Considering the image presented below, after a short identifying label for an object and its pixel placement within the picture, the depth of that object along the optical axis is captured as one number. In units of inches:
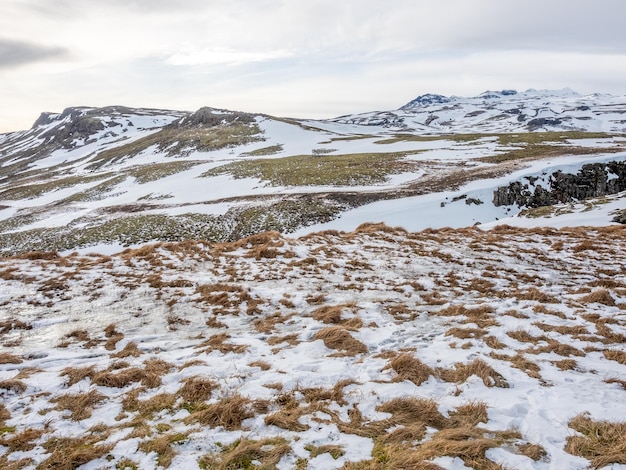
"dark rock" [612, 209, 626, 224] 888.0
